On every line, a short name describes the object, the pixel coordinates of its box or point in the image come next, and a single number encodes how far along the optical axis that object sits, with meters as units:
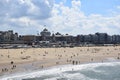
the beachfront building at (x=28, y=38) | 167.12
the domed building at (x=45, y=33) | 192.38
